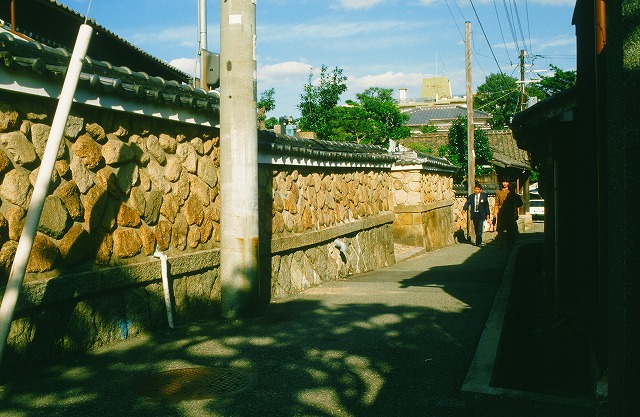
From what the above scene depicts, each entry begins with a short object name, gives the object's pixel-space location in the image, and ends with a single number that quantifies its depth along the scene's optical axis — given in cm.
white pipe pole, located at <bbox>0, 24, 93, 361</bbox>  397
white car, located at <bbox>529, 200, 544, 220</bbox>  4662
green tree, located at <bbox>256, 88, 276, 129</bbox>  3916
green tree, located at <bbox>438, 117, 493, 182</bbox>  3062
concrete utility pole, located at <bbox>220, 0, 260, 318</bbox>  694
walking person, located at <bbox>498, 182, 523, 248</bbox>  1819
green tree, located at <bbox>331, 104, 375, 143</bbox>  3069
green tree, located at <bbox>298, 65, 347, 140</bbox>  3066
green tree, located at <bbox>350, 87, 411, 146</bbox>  3334
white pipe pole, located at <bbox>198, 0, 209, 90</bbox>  1376
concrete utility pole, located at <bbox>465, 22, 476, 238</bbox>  2525
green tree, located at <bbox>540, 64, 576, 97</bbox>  4078
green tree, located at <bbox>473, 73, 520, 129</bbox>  6500
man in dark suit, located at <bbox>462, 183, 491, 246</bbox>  2027
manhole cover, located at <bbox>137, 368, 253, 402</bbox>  438
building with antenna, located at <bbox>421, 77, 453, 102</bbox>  9903
